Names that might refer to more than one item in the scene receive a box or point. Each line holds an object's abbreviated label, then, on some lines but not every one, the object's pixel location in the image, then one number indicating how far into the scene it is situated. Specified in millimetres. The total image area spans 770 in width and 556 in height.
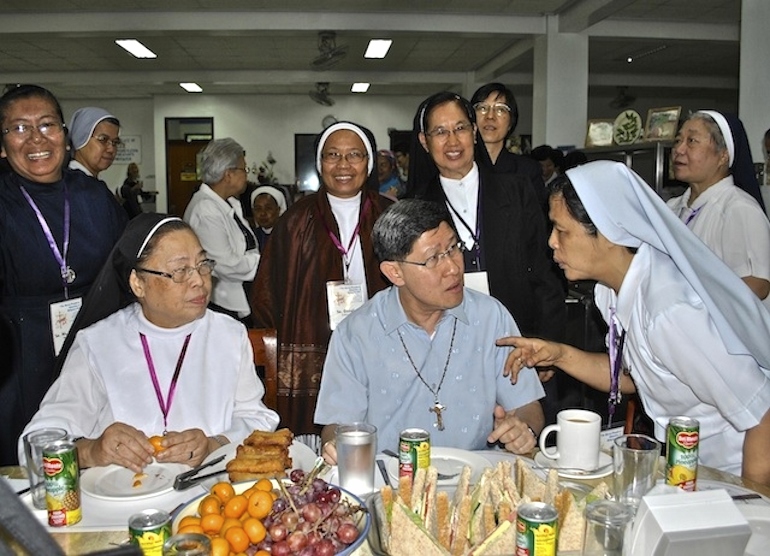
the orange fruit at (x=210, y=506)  1476
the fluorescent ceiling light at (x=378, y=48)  11742
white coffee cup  1866
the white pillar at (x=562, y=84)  10469
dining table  1542
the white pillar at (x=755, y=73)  6176
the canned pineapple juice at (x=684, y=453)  1716
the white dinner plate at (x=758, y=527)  1427
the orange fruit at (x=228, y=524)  1395
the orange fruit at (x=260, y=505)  1438
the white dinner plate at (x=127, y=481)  1753
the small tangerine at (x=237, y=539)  1353
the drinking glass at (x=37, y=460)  1718
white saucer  1846
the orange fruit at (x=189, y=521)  1442
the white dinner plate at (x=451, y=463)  1826
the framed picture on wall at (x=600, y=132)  8438
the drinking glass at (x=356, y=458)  1756
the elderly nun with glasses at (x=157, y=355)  2297
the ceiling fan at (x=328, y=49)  10612
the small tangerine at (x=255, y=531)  1364
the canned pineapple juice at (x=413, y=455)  1767
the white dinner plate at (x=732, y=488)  1651
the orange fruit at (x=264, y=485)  1506
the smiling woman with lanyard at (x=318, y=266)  3504
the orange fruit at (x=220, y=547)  1322
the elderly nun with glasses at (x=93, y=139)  4594
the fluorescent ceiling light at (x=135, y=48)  11409
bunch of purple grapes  1329
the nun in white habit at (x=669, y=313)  1942
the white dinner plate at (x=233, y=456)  1846
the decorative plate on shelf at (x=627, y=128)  7742
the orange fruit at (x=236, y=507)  1460
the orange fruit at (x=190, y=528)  1435
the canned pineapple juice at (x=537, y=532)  1266
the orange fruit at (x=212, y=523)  1435
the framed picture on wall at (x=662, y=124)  7098
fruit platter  1341
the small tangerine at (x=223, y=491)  1521
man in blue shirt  2387
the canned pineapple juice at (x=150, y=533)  1309
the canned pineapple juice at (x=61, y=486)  1608
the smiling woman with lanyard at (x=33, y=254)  3004
